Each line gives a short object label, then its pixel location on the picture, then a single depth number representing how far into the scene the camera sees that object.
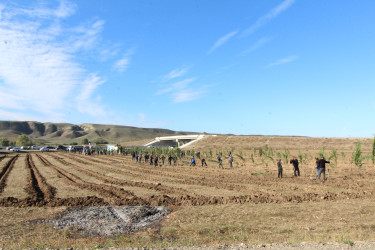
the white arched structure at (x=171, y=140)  110.69
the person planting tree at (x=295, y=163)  24.38
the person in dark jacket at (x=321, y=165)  21.05
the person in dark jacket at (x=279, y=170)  24.32
